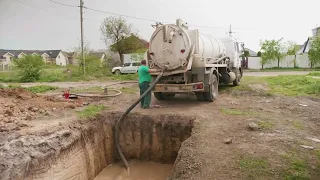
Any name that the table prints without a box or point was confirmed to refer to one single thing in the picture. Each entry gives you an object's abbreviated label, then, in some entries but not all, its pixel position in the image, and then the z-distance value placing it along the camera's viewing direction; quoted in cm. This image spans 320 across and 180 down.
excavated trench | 780
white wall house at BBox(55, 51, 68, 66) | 7655
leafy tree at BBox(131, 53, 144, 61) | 2696
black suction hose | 827
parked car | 2666
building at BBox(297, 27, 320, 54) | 4519
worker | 927
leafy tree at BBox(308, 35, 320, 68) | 3034
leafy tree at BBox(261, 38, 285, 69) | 3469
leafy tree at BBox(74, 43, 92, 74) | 2476
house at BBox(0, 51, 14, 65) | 6732
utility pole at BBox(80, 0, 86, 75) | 2396
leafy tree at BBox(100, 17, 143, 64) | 3619
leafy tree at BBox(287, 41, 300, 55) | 3641
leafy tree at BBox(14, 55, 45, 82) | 2348
